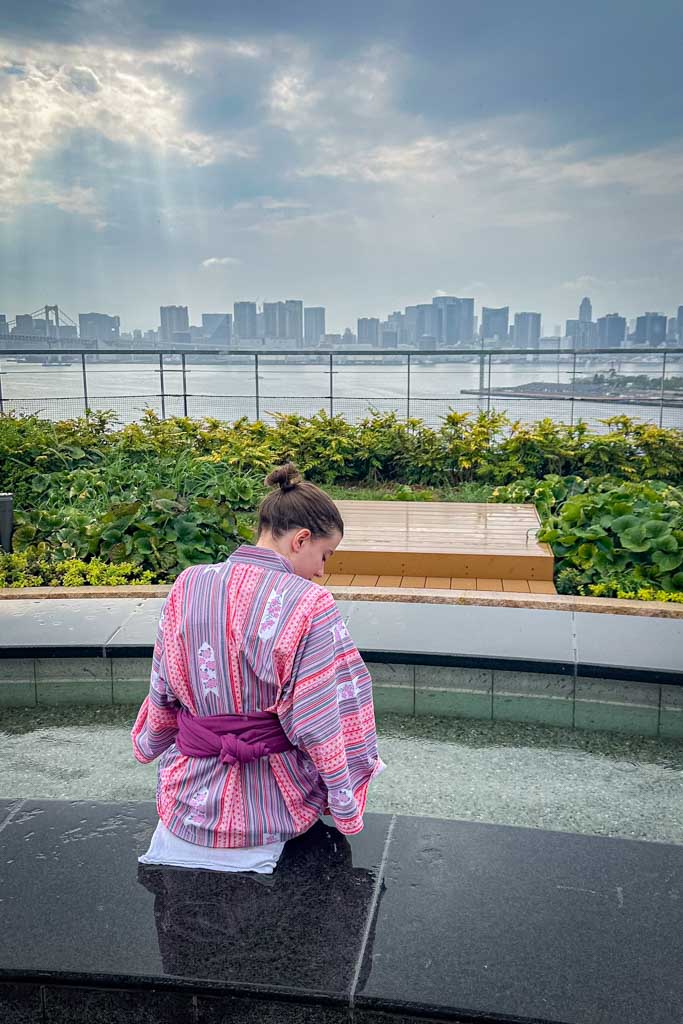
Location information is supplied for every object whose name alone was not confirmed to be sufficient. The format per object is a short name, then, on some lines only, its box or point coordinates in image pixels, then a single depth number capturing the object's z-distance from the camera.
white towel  1.89
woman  1.75
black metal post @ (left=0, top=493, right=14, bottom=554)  5.69
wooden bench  5.12
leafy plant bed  5.15
